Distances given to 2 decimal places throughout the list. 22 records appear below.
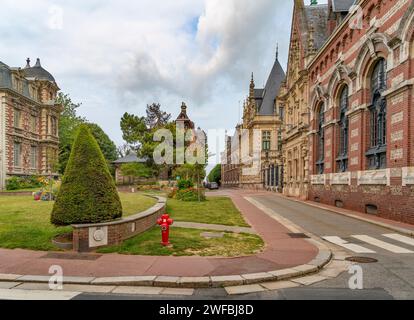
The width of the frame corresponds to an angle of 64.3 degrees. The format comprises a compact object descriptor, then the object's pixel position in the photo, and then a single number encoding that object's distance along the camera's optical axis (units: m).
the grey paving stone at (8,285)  5.81
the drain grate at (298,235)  10.54
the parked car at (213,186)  60.67
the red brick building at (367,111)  13.70
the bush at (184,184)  28.94
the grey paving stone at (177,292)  5.50
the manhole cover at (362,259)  7.56
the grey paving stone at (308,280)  6.02
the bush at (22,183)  35.44
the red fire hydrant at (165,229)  8.69
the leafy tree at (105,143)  67.94
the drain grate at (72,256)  7.47
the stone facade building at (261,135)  52.38
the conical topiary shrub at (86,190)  8.38
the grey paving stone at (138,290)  5.55
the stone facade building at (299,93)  28.06
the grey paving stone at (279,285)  5.79
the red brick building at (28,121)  36.06
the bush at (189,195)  25.18
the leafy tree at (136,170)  45.50
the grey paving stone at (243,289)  5.57
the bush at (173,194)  28.51
